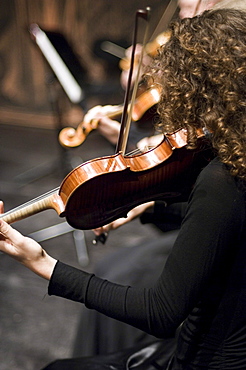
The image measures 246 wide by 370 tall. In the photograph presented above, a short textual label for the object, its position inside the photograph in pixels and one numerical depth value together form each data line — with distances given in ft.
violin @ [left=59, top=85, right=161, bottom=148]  9.70
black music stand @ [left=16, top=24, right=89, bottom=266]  10.49
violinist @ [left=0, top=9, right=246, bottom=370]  7.23
